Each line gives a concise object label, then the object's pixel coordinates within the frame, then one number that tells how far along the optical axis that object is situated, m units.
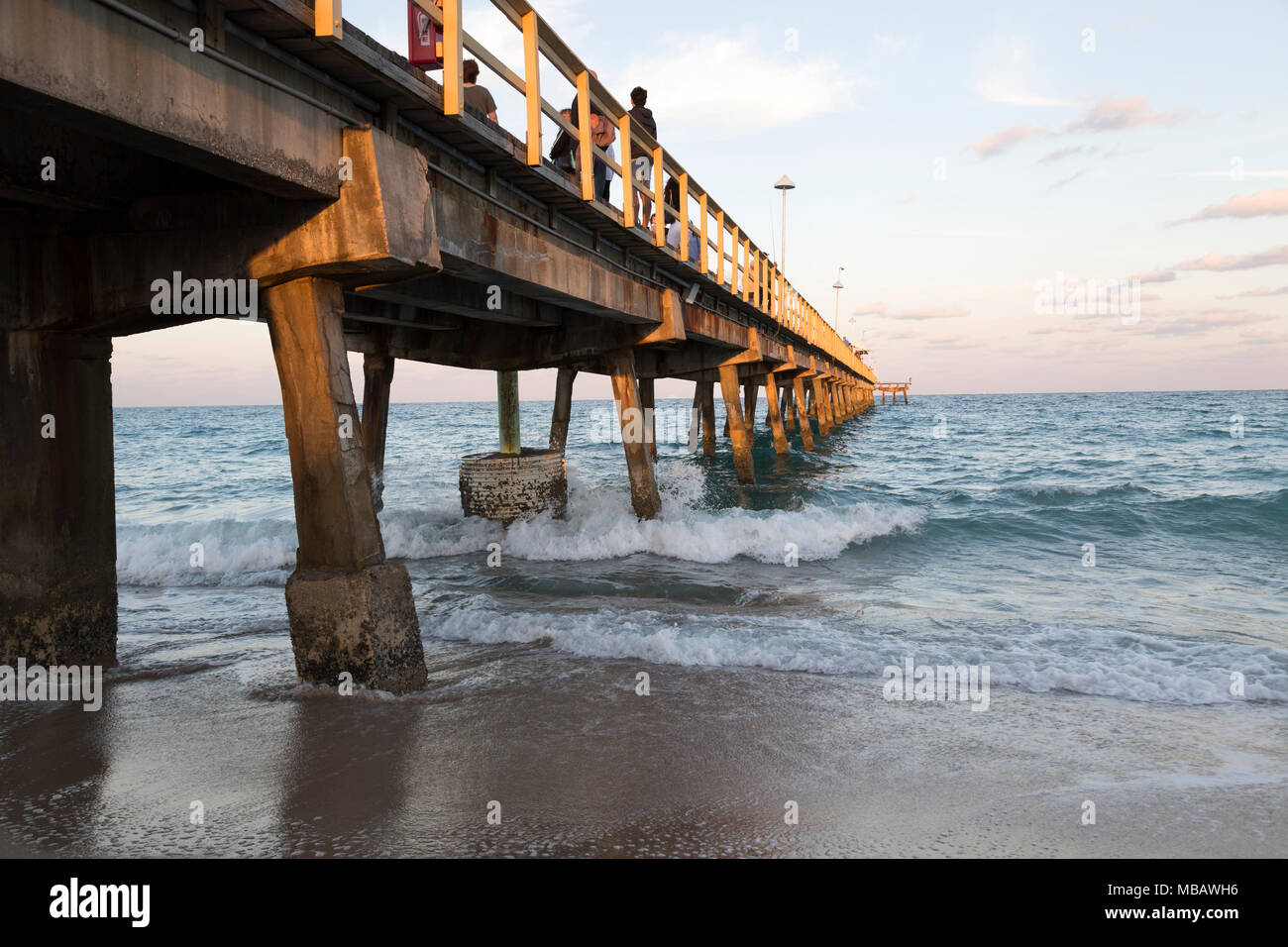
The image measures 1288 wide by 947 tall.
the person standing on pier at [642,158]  10.31
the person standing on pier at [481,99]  7.48
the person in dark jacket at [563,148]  8.66
